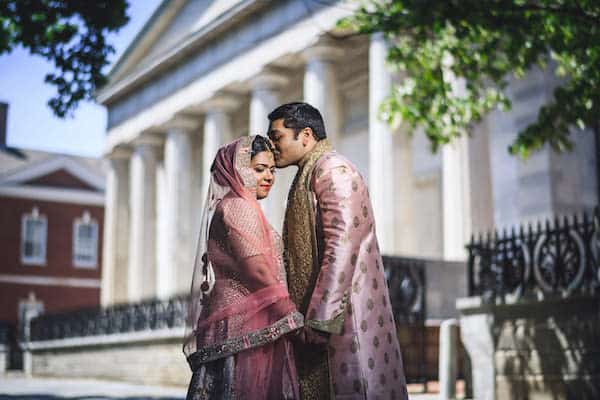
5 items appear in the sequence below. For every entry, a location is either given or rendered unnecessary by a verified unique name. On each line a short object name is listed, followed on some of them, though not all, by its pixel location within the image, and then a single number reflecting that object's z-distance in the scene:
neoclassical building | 21.72
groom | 5.21
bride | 5.16
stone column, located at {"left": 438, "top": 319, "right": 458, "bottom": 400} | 12.87
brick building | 46.28
